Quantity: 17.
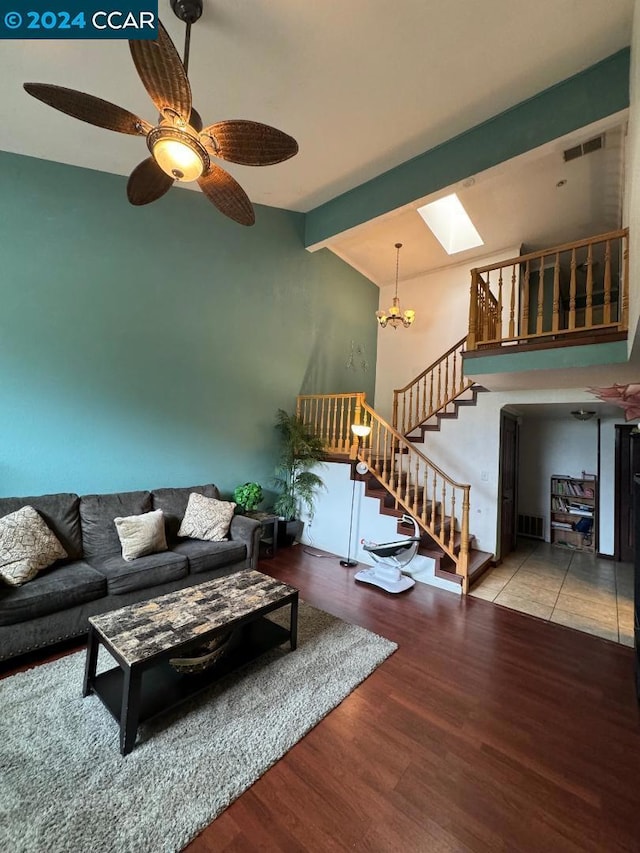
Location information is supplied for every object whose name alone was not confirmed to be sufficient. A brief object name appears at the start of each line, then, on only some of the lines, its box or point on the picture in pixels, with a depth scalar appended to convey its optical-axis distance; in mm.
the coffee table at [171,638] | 1622
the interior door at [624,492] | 4863
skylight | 5515
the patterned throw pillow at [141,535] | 2904
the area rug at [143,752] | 1303
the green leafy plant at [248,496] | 4254
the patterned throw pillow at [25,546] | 2309
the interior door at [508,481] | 4570
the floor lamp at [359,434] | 4246
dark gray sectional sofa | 2221
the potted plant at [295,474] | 4820
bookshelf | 5281
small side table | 4359
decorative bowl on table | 1922
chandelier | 5441
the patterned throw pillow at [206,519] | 3486
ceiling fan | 1571
